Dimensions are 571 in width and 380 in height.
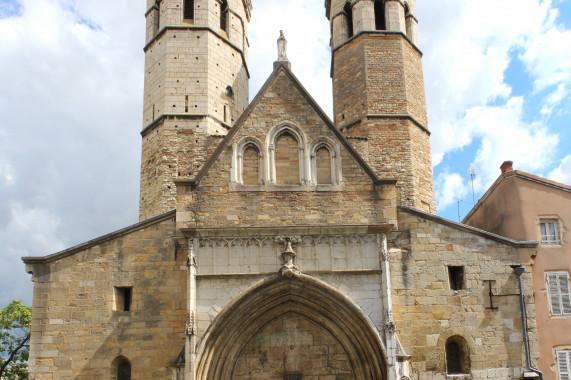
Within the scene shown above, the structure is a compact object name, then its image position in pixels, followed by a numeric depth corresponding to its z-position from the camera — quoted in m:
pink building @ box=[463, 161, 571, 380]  14.73
